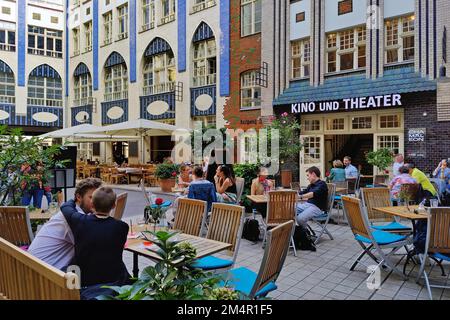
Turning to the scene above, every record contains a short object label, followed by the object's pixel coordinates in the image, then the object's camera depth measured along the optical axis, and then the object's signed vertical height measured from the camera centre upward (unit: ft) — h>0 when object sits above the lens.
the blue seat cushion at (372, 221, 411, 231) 18.22 -3.84
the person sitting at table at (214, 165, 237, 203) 23.43 -2.15
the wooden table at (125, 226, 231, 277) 10.99 -3.04
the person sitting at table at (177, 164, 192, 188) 29.73 -2.22
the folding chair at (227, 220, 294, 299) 8.89 -2.96
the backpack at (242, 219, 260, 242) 21.83 -4.70
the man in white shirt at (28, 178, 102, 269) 9.83 -2.44
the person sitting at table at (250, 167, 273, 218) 24.08 -2.24
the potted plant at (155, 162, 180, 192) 44.09 -2.73
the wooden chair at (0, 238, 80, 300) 5.96 -2.34
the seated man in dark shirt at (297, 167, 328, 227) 21.07 -2.62
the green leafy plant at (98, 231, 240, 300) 5.98 -2.20
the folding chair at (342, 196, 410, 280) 15.11 -3.82
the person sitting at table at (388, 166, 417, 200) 24.68 -1.96
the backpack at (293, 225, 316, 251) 20.03 -4.87
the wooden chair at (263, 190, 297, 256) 19.53 -3.00
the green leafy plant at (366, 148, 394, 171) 37.63 -0.70
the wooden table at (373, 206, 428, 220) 15.24 -2.77
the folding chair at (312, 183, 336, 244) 21.42 -3.60
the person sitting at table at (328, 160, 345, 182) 31.55 -2.03
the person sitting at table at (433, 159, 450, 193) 30.68 -2.08
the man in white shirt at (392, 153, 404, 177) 32.50 -0.97
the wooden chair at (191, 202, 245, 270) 12.55 -2.87
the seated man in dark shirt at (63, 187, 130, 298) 9.01 -2.26
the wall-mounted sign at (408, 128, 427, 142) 37.81 +1.77
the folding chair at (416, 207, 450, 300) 13.38 -3.05
